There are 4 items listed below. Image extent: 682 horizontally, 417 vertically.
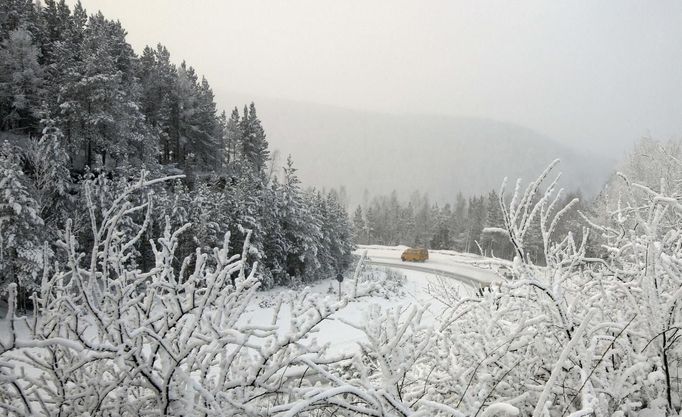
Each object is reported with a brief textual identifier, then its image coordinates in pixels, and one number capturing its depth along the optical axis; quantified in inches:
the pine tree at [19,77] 1071.0
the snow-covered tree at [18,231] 544.7
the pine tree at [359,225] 2684.5
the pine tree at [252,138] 1627.7
